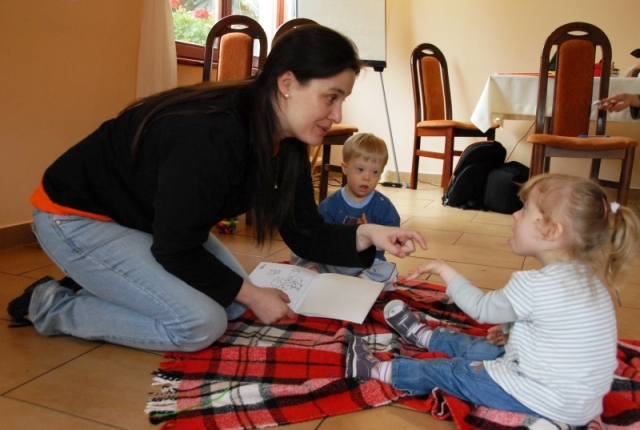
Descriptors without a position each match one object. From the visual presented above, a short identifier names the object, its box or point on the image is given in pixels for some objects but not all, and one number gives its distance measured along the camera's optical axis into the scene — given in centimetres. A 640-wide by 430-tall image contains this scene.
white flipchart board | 385
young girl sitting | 89
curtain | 236
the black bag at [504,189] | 327
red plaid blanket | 93
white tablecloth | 292
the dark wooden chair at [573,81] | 272
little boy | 184
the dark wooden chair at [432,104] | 376
